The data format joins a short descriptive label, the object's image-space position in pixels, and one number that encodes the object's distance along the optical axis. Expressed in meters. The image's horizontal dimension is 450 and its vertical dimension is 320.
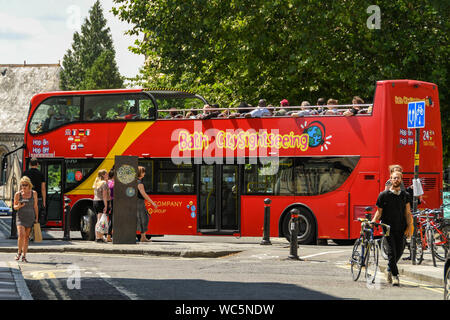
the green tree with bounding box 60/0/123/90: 82.06
